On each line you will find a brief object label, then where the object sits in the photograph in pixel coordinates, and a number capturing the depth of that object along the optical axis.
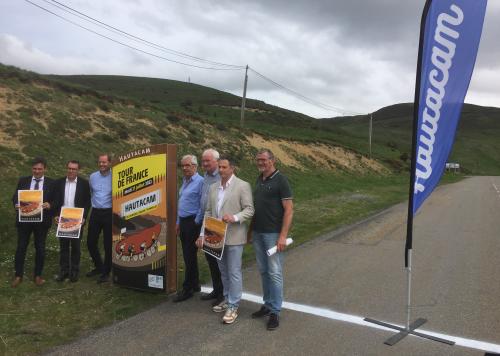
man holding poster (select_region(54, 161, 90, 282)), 6.60
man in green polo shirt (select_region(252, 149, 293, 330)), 4.84
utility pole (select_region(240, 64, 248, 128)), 39.51
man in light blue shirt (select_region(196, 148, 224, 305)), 5.48
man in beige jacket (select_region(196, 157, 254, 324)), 4.99
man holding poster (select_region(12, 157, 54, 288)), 6.37
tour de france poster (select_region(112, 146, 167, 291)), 5.93
